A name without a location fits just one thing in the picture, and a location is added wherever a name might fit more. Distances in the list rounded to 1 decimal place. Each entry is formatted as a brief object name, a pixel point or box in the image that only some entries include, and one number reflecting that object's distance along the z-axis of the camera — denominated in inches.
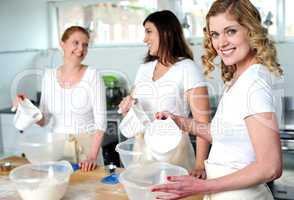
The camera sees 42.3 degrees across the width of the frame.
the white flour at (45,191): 47.6
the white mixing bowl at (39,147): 61.6
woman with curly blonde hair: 38.1
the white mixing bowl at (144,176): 45.4
